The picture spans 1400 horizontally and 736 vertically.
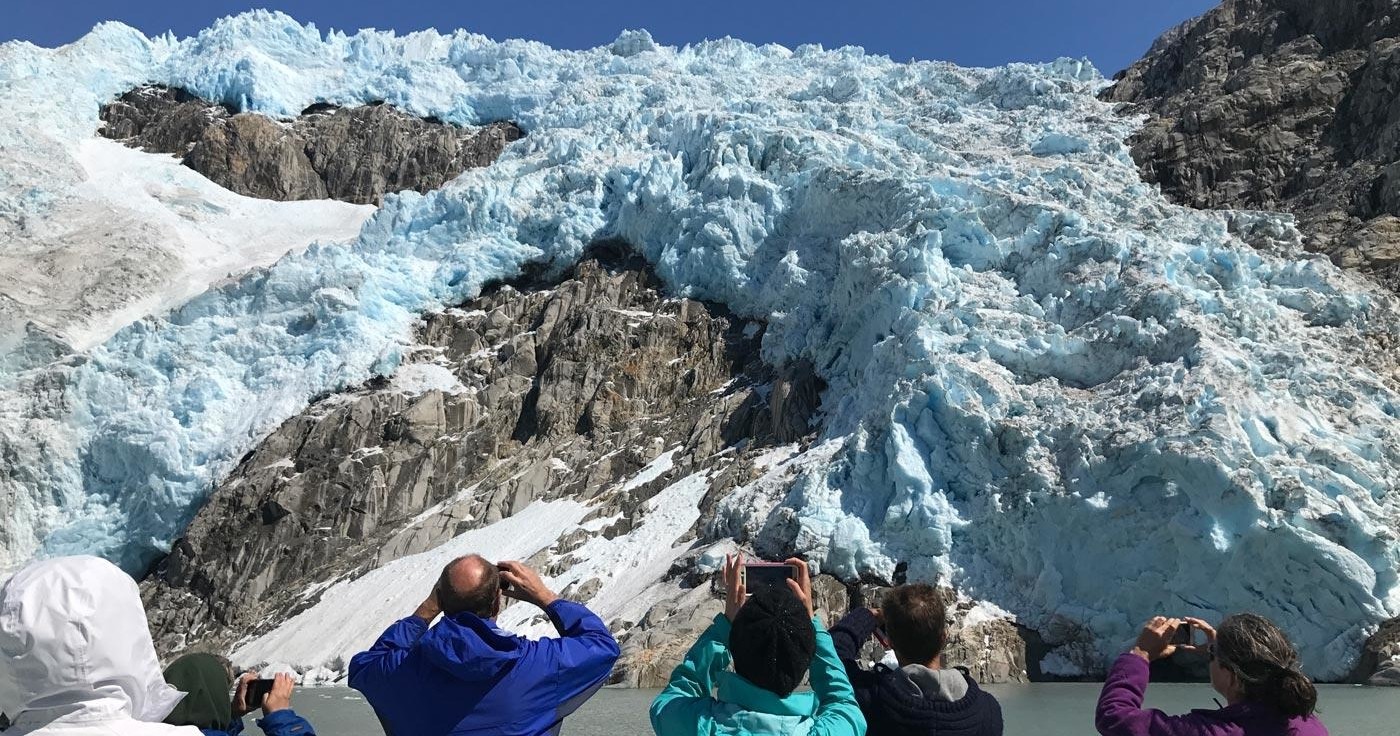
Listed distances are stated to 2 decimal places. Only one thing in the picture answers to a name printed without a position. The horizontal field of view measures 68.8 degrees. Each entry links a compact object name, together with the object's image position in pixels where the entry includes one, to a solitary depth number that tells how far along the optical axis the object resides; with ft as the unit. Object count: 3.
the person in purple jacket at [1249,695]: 8.25
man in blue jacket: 8.66
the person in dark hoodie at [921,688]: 9.17
